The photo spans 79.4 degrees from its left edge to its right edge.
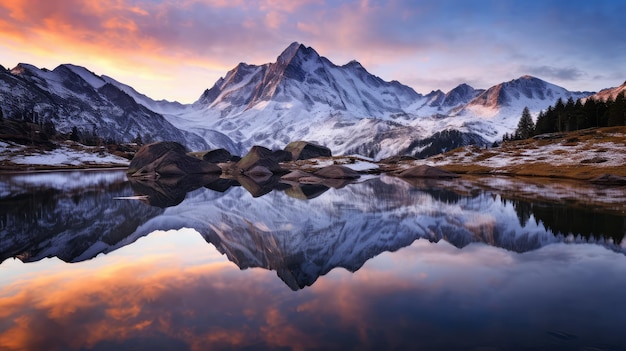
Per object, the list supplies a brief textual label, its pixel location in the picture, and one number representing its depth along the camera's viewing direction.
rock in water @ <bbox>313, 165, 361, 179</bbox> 71.25
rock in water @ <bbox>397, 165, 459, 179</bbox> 68.06
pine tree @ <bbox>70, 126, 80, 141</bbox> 157.60
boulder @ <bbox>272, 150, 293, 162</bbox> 143.25
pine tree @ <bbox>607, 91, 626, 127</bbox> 97.25
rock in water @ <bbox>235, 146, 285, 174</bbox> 90.87
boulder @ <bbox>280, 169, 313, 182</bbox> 66.88
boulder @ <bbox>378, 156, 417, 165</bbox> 142.75
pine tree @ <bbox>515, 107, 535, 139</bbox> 139.75
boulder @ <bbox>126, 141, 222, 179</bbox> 79.44
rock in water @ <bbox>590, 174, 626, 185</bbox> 47.05
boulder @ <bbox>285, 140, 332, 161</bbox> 149.62
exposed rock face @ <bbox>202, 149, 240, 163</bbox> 139.23
